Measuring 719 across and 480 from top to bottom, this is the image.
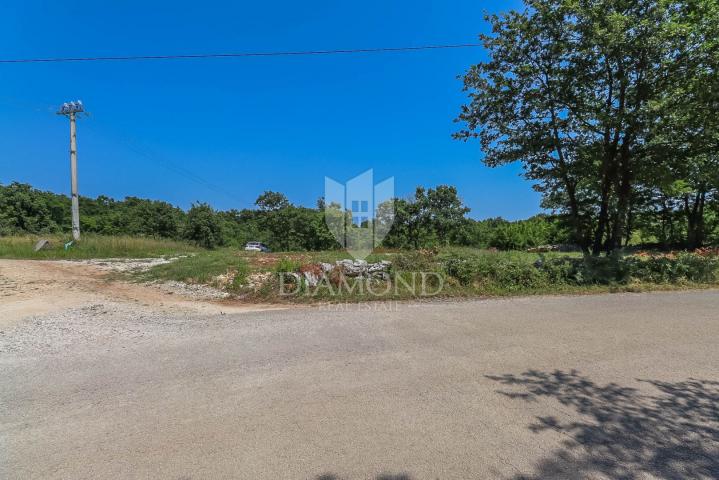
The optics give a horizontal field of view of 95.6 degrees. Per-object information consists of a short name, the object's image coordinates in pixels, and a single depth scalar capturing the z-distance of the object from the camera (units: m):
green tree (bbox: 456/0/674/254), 7.82
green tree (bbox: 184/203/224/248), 35.94
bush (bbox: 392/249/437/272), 7.88
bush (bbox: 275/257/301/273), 7.61
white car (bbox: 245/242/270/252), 34.78
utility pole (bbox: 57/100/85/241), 18.44
